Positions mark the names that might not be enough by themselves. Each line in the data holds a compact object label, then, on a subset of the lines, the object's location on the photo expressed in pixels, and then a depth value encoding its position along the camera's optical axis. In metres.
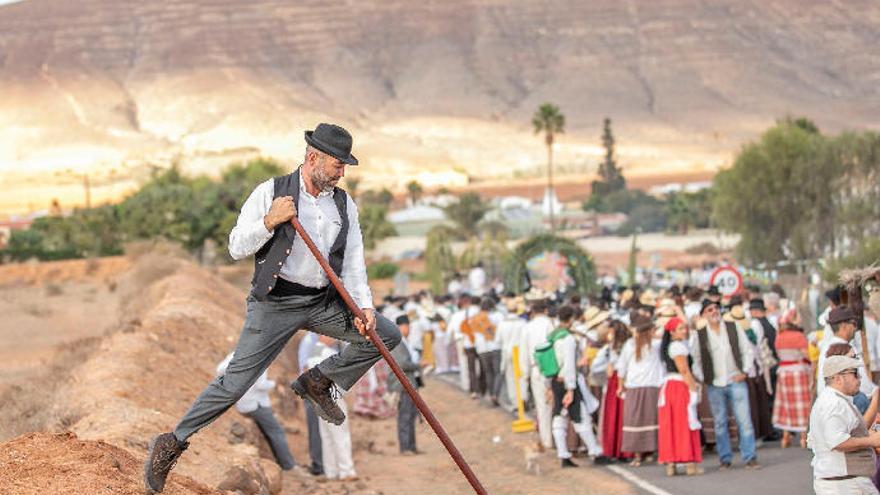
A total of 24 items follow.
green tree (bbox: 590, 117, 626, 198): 141.38
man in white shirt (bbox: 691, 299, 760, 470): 16.84
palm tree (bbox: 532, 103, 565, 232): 88.38
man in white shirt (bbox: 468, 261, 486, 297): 47.34
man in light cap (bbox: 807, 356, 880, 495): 10.35
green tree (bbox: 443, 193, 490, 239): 104.69
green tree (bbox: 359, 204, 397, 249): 88.17
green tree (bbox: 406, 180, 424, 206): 134.88
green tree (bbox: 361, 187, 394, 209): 128.12
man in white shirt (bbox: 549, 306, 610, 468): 18.25
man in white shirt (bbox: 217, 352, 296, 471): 16.78
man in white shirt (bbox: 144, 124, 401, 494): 8.73
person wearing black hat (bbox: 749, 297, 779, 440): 19.05
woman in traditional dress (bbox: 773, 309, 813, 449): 18.22
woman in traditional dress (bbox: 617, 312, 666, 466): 17.06
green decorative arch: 40.03
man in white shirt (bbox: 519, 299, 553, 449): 19.62
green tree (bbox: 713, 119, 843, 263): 61.25
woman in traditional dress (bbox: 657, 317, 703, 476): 16.50
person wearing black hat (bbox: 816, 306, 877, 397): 13.52
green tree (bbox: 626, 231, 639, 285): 44.59
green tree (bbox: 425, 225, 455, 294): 64.06
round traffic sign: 24.06
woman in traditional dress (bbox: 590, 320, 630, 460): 17.92
